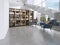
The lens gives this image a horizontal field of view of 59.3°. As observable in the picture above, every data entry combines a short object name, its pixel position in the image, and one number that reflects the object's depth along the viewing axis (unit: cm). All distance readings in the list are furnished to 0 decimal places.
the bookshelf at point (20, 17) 535
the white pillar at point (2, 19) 259
